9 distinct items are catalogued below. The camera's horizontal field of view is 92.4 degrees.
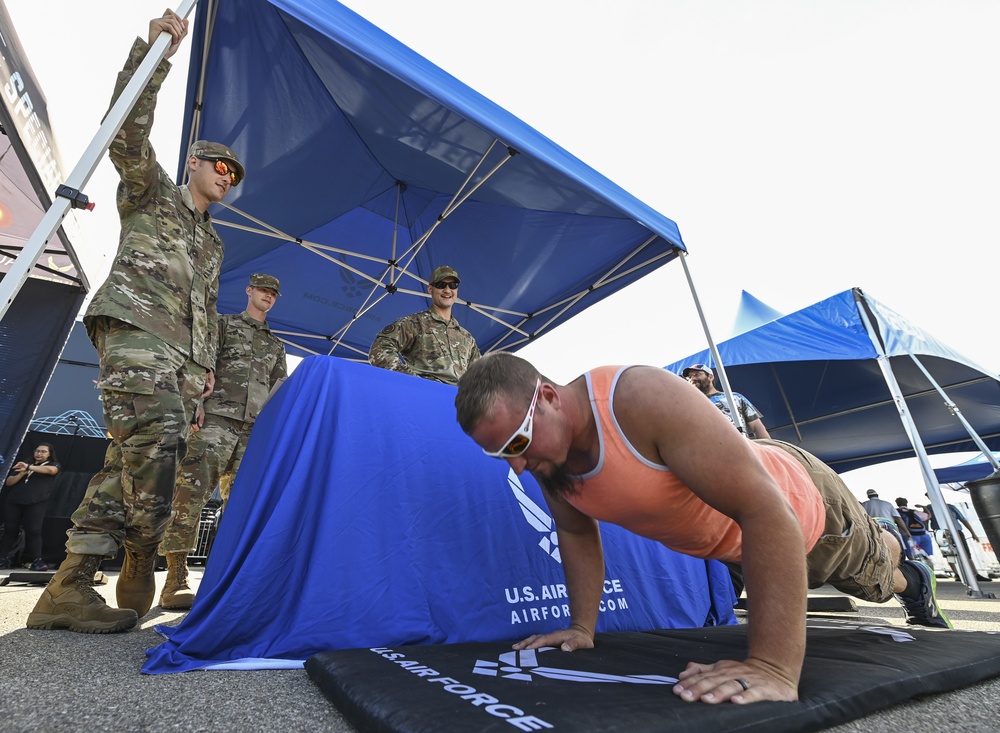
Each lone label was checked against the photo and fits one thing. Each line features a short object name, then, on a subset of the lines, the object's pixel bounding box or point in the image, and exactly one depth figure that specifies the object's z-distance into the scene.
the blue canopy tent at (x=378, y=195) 2.68
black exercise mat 0.68
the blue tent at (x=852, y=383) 5.58
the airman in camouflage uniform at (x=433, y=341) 2.99
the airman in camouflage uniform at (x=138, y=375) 1.62
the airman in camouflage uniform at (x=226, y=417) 2.46
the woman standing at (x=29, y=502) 4.82
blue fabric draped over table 1.26
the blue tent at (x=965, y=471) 11.66
